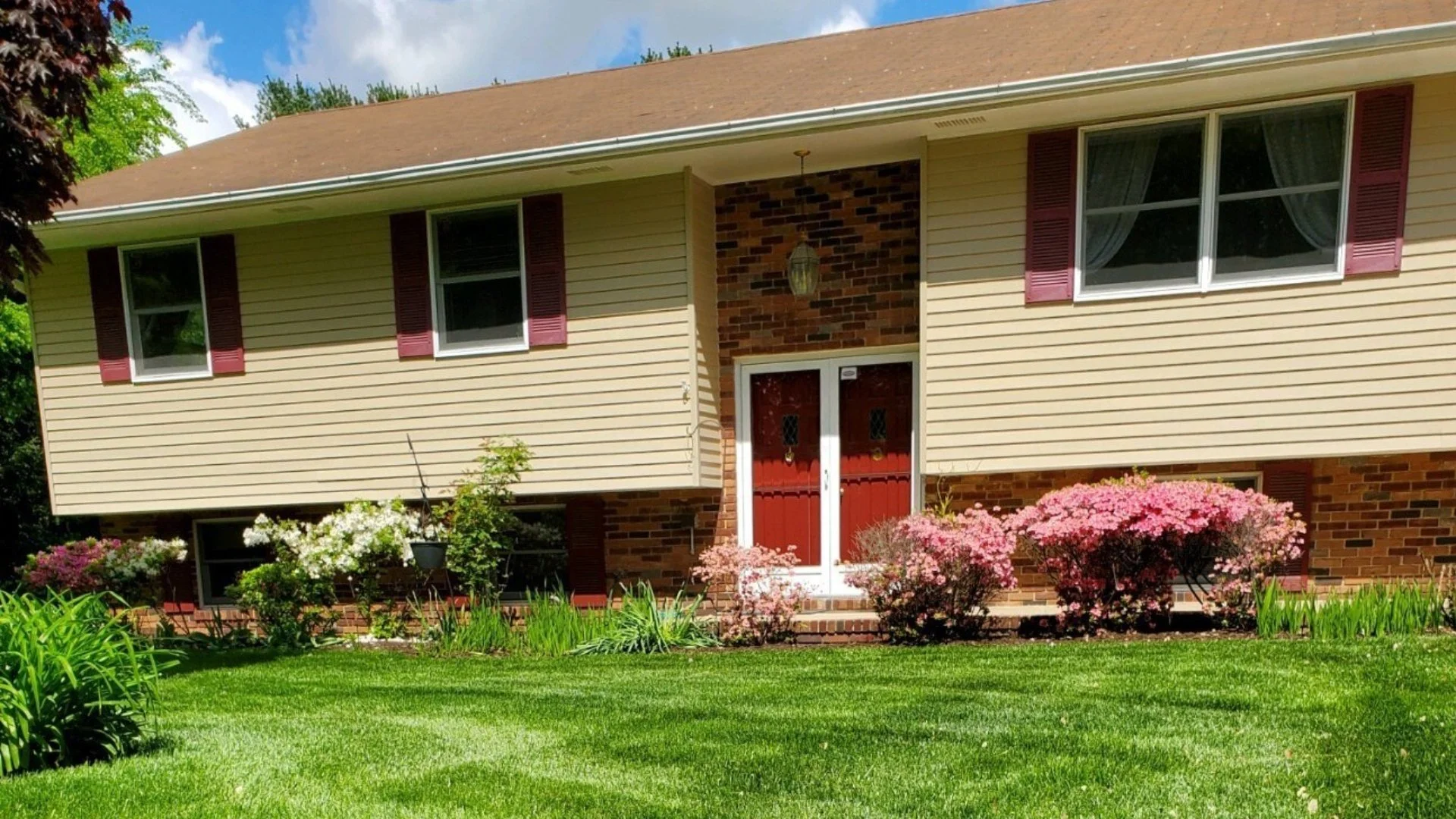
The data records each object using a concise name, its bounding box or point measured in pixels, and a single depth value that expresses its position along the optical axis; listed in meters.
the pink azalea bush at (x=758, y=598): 6.20
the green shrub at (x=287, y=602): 7.22
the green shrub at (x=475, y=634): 6.57
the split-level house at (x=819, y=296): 5.66
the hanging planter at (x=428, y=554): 6.70
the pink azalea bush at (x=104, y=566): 7.49
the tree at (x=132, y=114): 14.22
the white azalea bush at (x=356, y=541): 6.94
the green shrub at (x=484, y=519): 6.79
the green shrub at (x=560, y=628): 6.38
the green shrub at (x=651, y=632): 6.32
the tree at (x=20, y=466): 11.99
